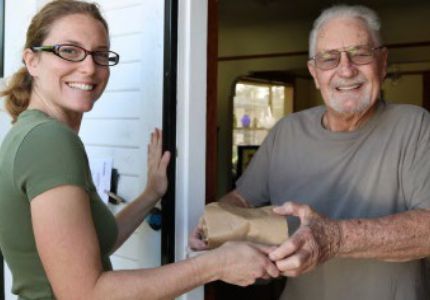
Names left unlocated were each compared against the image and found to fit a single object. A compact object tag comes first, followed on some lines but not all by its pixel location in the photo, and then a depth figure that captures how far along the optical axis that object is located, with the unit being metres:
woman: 0.94
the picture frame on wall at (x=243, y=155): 5.42
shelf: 5.73
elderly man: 1.38
